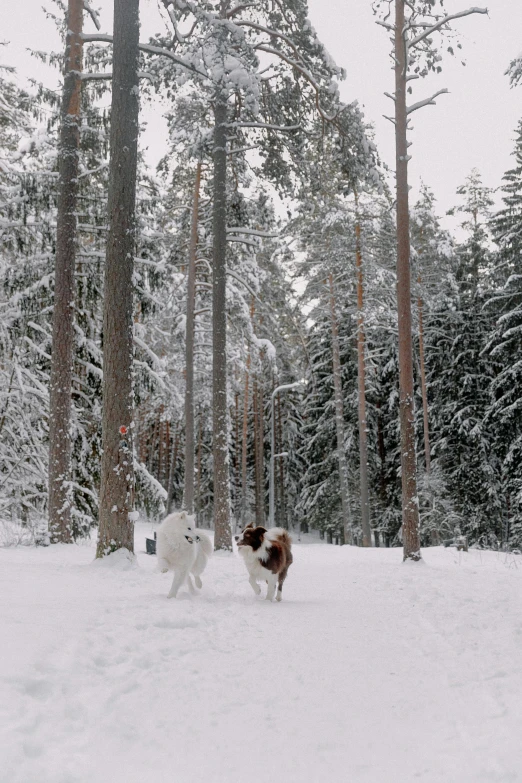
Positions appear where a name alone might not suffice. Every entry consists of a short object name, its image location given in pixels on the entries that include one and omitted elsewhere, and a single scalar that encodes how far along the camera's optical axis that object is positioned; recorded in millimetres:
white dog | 7156
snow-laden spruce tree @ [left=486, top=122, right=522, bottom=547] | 23094
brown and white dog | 7871
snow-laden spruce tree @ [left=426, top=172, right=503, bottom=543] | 26219
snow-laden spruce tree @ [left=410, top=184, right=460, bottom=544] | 24641
